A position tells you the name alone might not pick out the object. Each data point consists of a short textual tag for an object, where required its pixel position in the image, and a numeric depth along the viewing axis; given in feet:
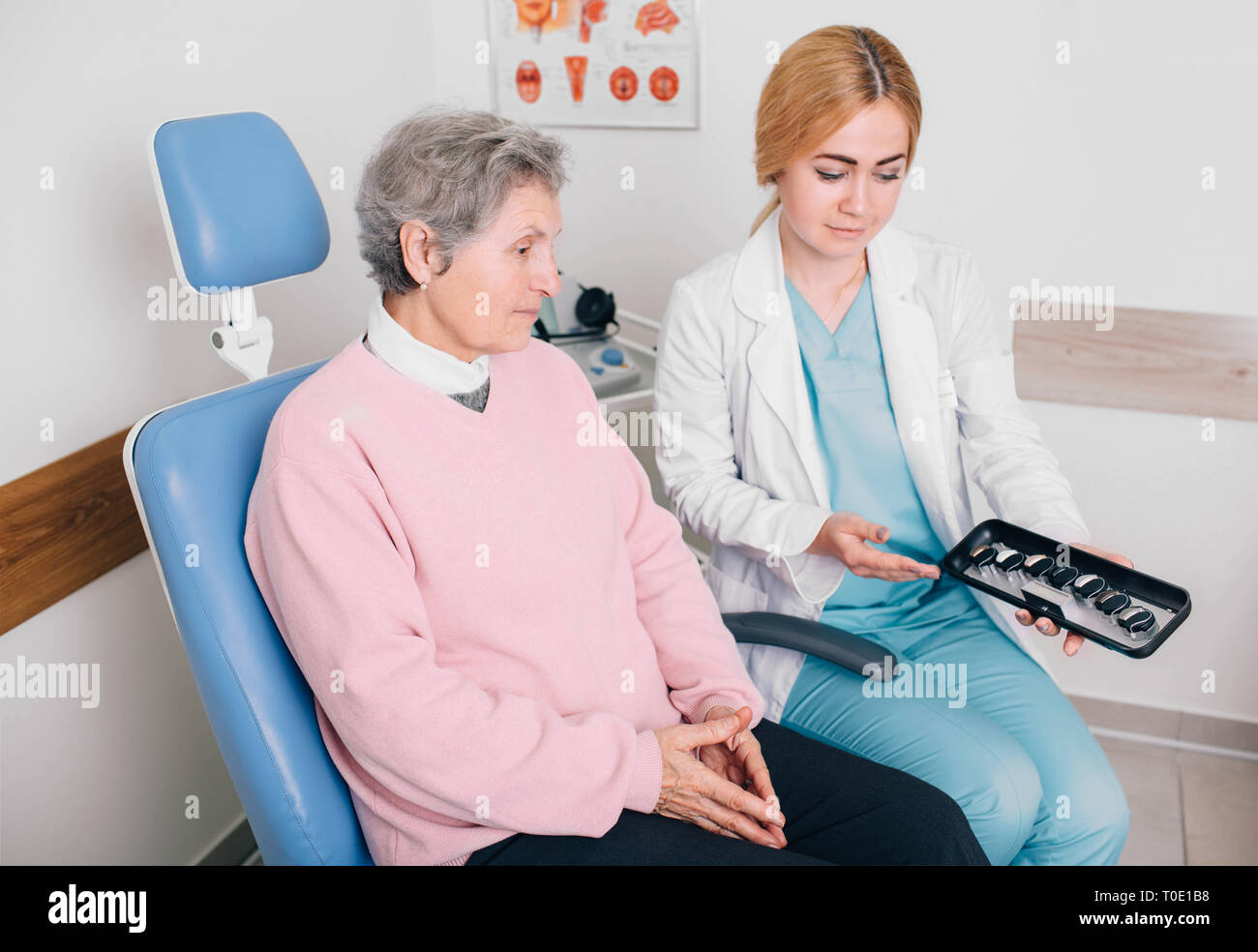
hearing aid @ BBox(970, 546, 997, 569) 4.66
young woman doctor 4.57
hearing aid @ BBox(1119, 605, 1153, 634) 4.15
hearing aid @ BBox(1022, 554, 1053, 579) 4.53
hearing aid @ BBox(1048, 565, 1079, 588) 4.42
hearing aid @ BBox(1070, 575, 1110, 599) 4.35
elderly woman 3.40
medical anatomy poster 7.25
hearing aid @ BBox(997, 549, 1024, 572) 4.59
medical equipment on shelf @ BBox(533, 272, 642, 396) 6.81
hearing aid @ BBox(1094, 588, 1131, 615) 4.25
